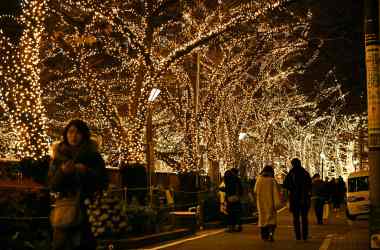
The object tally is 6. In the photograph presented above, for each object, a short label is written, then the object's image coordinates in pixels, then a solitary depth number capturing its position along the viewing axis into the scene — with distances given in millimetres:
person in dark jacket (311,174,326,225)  23094
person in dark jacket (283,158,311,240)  15758
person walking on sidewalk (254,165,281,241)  15500
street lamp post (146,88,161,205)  18844
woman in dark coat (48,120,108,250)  6727
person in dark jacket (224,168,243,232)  19031
